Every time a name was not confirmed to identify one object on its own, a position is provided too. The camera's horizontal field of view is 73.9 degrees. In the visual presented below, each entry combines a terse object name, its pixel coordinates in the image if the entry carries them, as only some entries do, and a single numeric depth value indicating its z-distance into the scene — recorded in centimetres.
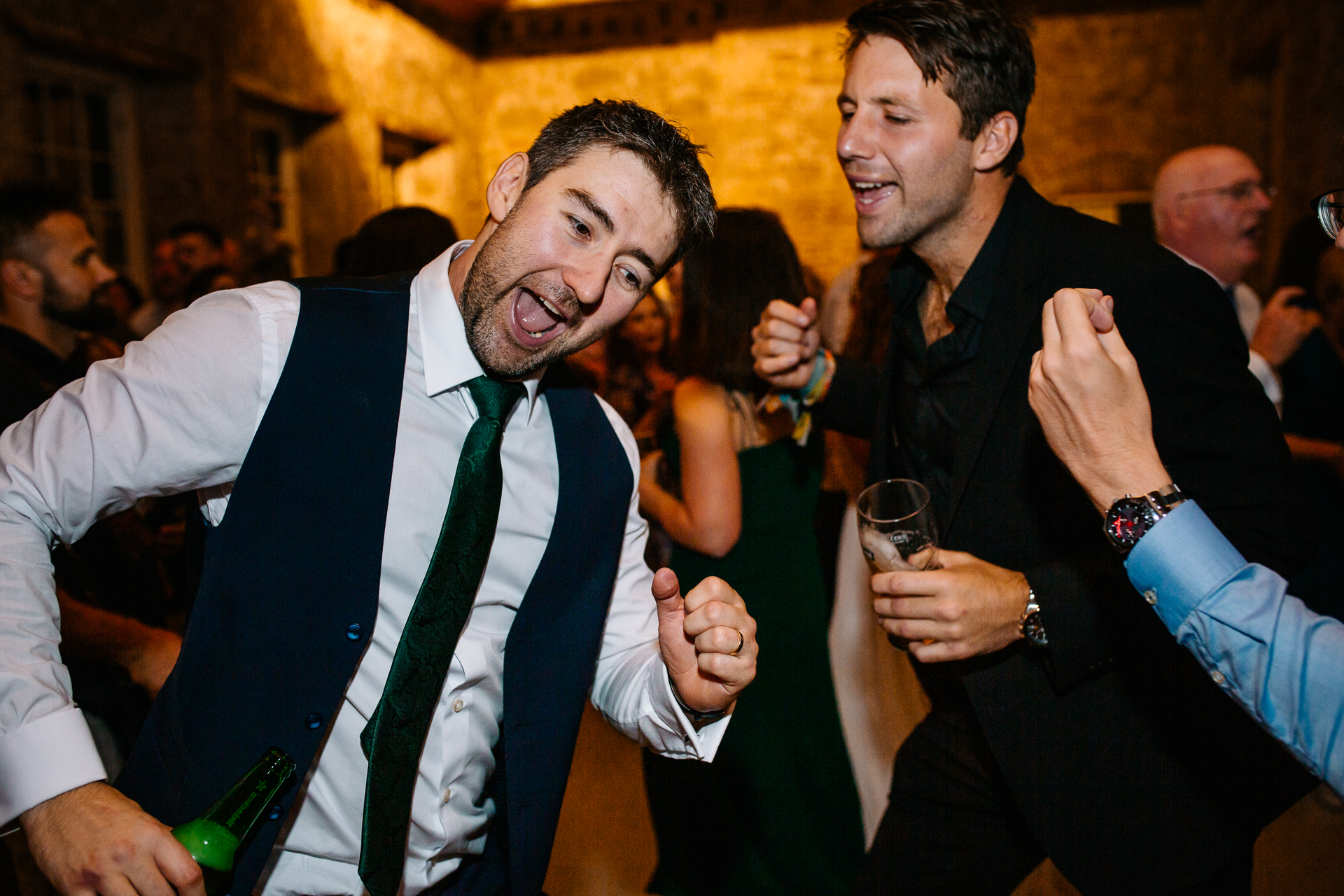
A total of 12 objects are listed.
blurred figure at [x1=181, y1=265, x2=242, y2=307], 371
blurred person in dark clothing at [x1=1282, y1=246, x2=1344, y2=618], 261
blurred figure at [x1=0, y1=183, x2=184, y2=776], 163
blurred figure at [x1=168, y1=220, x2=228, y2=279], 456
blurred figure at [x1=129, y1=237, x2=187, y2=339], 412
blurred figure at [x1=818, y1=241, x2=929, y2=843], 255
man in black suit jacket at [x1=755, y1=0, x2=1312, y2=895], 134
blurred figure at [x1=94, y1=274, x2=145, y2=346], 253
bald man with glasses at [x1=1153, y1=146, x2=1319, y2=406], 321
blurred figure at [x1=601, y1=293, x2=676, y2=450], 381
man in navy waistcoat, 109
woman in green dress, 223
